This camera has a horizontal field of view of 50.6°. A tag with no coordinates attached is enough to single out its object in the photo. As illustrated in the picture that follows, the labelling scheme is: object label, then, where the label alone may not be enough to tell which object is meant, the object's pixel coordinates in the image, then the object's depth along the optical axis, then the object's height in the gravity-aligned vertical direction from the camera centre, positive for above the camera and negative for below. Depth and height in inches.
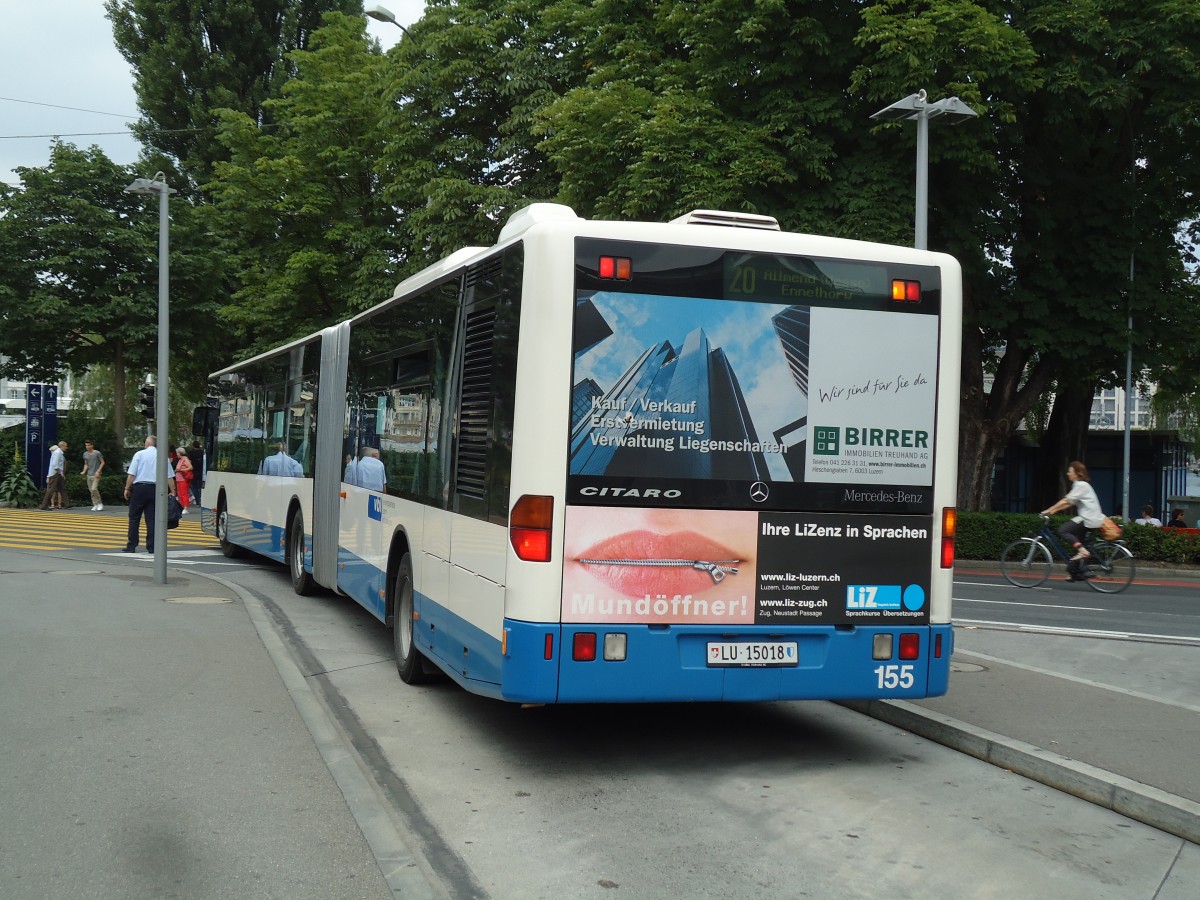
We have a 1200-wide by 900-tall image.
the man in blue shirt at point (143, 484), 718.5 -31.1
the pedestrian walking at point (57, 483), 1246.0 -56.0
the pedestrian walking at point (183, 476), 1121.4 -39.1
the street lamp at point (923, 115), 617.3 +168.2
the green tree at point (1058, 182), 741.9 +189.3
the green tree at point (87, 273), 1338.6 +169.2
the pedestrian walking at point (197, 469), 1380.4 -40.9
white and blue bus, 246.1 -4.0
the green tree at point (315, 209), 1217.4 +226.4
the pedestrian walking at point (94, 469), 1269.7 -39.5
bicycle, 704.4 -60.7
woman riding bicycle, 698.2 -30.3
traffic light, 975.6 +24.1
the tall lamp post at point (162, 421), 597.9 +5.1
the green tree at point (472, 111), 1030.4 +285.5
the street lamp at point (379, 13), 997.8 +337.3
